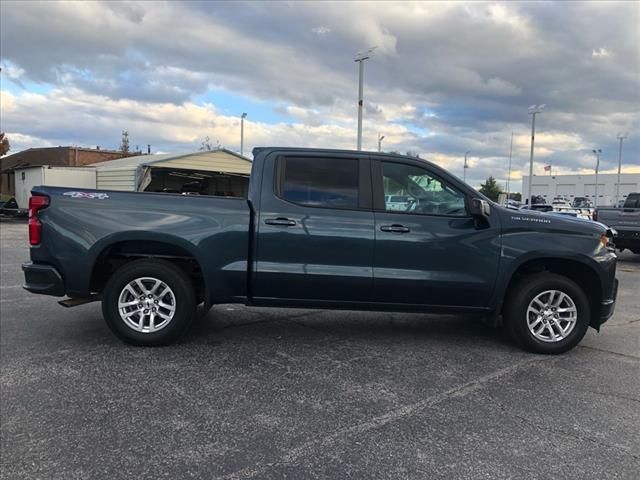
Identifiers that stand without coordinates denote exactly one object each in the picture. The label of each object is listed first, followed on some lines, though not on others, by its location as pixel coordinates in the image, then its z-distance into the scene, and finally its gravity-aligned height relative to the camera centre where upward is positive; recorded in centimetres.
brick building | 4968 +269
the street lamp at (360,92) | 2656 +492
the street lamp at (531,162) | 4231 +285
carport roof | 2623 +137
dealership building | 9475 +280
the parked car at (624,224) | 1300 -52
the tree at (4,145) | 4209 +298
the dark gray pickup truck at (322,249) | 514 -52
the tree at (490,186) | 8200 +186
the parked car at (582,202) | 6976 -18
